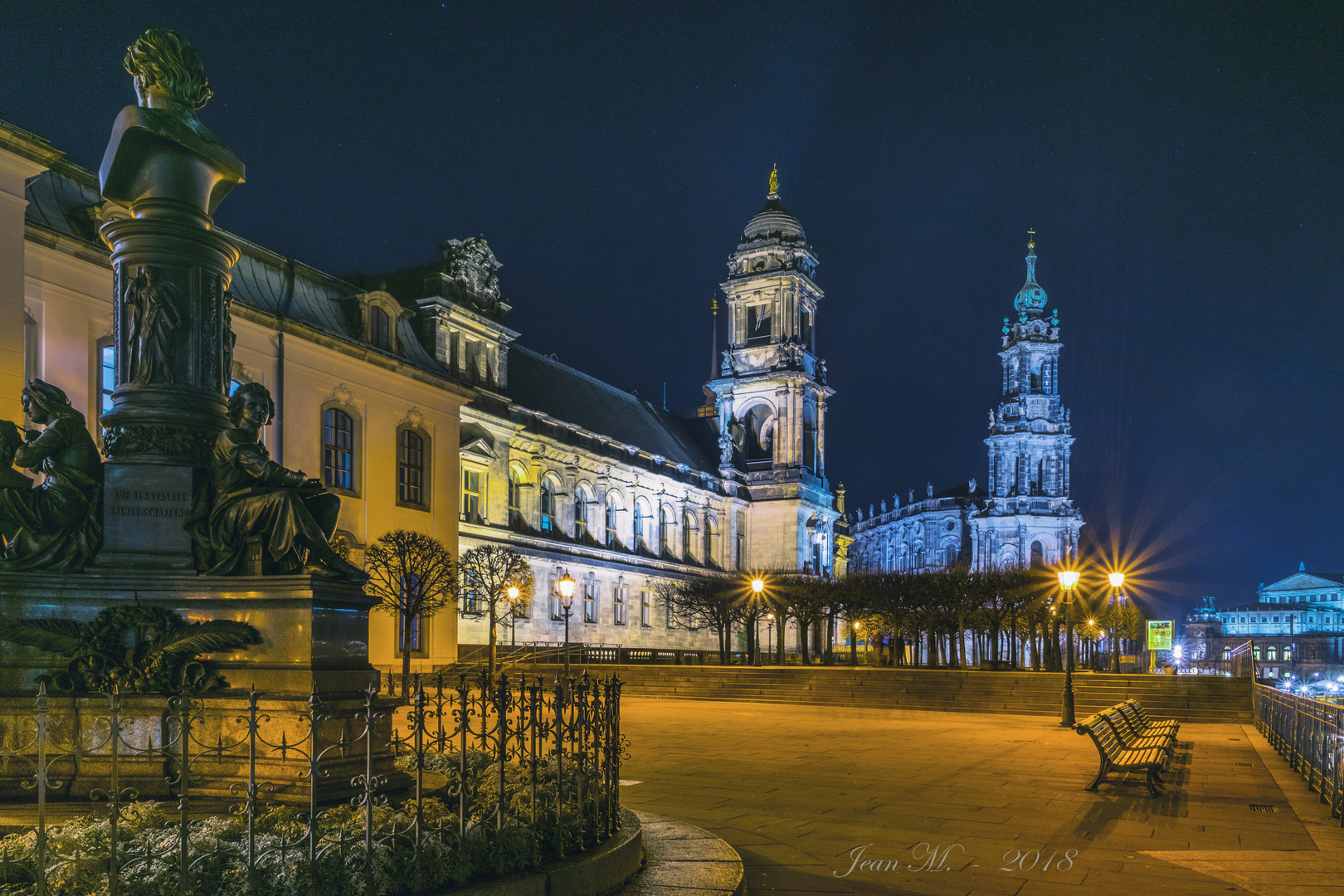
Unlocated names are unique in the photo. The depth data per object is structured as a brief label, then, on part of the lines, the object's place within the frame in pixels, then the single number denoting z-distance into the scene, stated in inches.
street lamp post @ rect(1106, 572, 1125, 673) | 1331.0
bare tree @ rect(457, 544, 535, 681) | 1637.6
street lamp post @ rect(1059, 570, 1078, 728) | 870.2
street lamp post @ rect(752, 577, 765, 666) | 1913.1
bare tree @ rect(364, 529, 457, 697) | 1288.1
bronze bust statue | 335.6
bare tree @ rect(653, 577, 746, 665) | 2172.7
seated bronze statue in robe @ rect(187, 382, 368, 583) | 310.3
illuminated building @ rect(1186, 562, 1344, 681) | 6392.7
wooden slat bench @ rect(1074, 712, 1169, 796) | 496.7
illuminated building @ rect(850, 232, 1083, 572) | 4151.1
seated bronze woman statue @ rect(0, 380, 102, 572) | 305.0
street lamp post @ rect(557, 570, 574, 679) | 1096.8
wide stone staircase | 1135.6
